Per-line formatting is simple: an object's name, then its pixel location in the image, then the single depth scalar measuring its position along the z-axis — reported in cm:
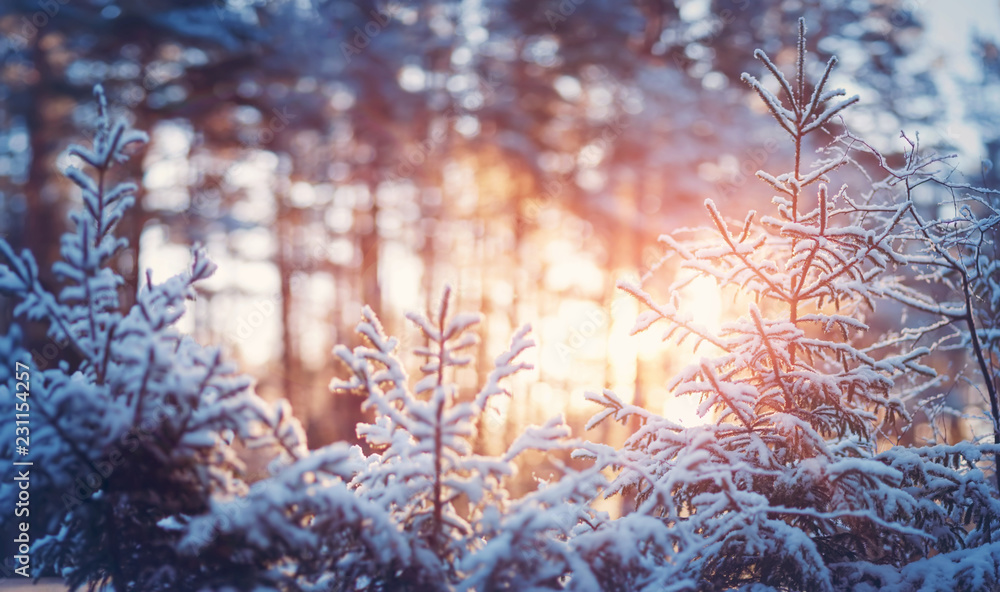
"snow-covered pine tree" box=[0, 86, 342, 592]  237
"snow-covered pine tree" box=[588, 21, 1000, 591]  287
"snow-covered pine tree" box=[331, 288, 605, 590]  248
